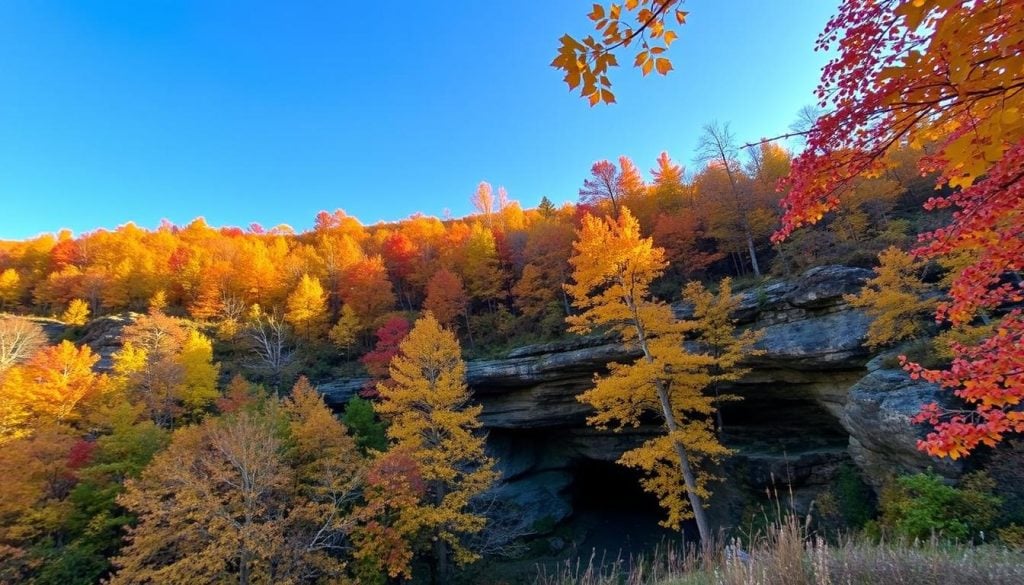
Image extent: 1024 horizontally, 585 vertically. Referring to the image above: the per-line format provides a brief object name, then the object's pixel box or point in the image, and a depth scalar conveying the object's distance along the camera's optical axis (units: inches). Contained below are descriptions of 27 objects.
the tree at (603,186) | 1060.0
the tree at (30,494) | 360.8
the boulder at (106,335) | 883.4
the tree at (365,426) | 618.5
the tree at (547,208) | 1435.8
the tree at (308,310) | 1053.2
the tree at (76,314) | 1079.0
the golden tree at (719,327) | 535.5
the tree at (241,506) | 349.7
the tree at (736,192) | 791.1
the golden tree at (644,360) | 413.4
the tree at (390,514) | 419.5
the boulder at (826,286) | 522.3
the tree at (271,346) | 916.0
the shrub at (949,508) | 254.8
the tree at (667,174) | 1138.0
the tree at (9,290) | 1360.7
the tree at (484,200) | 1715.7
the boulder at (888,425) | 334.6
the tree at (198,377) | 729.6
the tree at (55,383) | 574.2
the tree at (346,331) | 991.6
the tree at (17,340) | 761.6
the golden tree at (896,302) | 418.6
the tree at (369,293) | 1095.0
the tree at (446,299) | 968.3
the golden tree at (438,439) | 454.3
